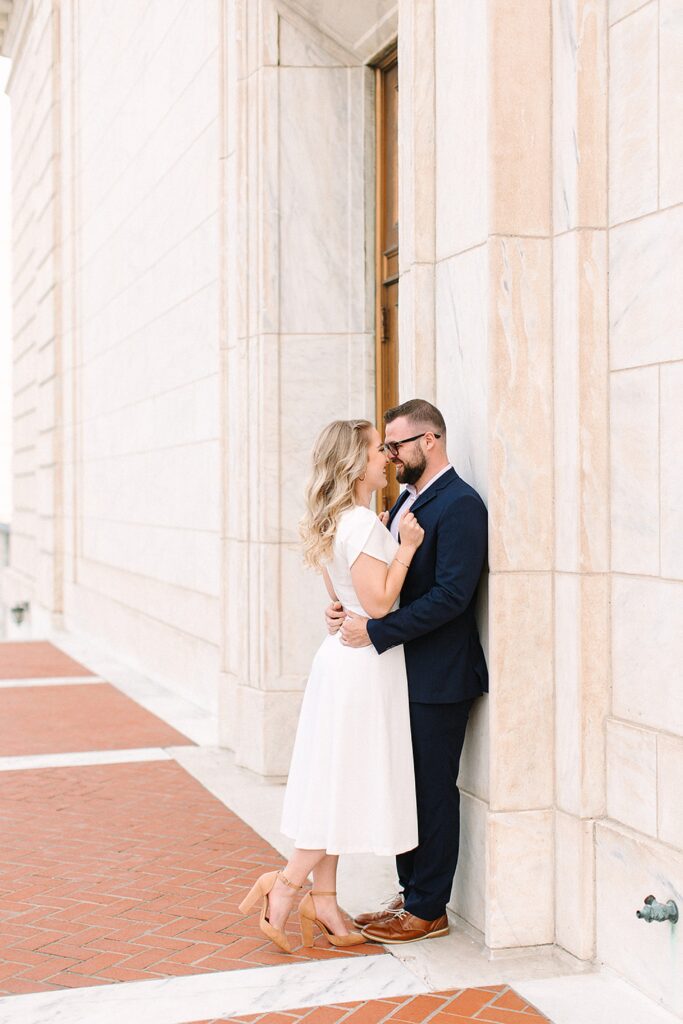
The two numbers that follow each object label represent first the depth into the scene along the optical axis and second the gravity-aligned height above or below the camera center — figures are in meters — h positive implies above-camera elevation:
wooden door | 8.00 +1.58
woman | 4.70 -0.83
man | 4.77 -0.64
